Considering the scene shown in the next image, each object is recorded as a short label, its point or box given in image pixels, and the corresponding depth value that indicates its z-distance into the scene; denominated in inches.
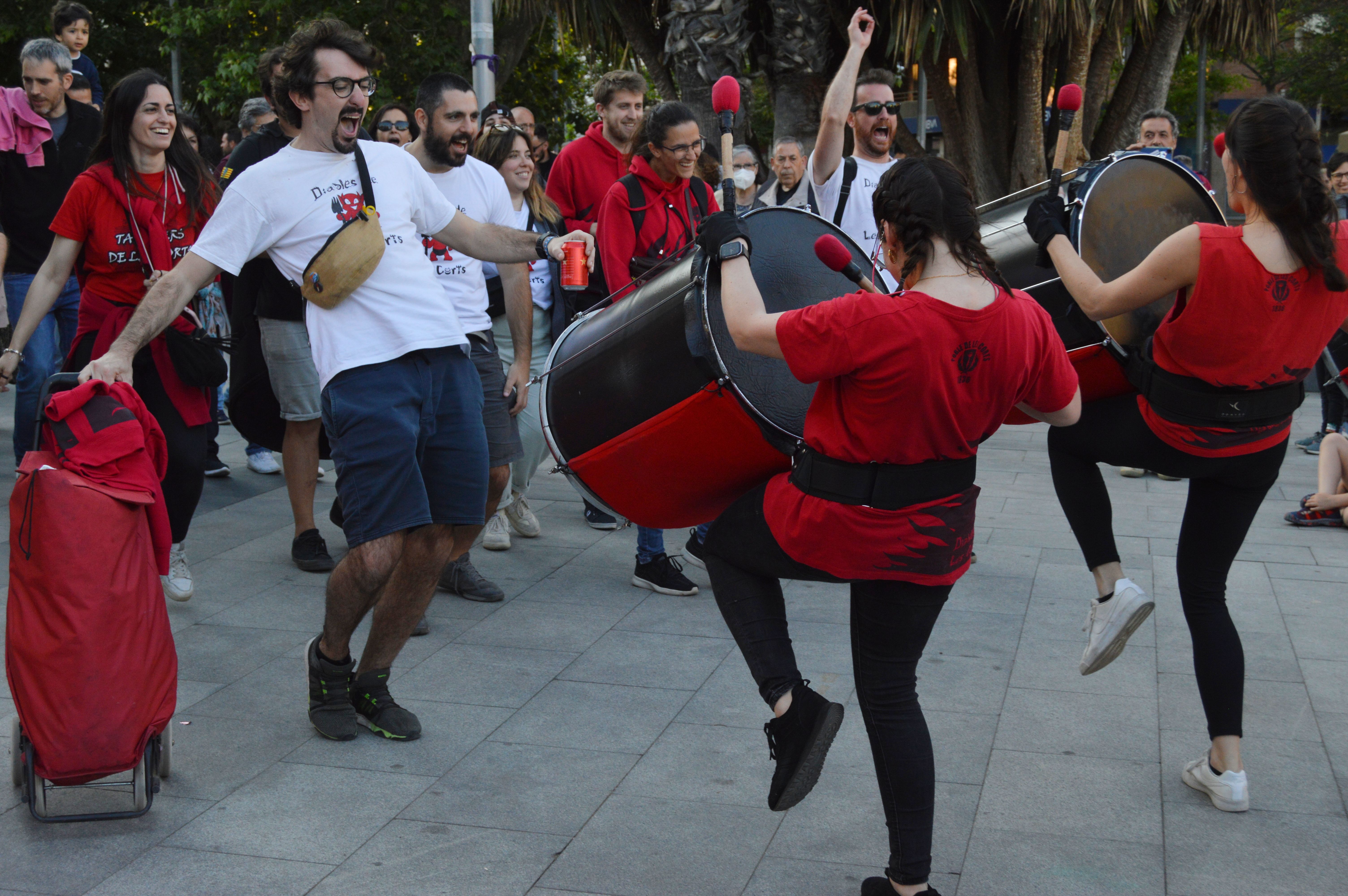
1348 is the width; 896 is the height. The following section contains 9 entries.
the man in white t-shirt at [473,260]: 174.6
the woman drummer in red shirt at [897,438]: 93.5
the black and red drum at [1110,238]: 134.2
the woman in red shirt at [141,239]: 172.9
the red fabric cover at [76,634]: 115.0
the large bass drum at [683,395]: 118.9
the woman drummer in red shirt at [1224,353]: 117.0
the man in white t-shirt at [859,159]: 197.5
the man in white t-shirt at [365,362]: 133.1
